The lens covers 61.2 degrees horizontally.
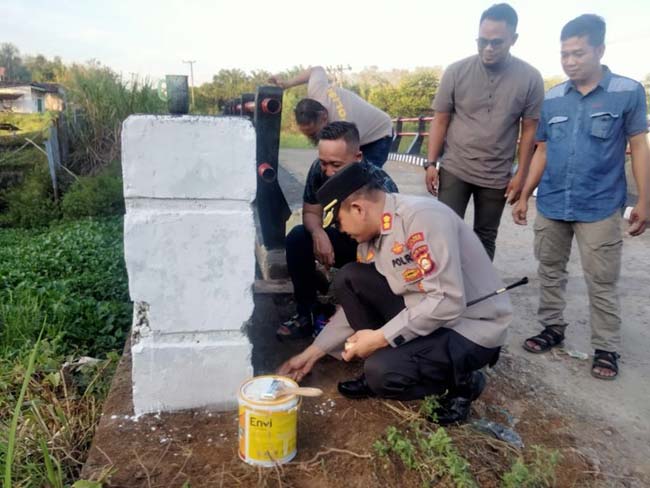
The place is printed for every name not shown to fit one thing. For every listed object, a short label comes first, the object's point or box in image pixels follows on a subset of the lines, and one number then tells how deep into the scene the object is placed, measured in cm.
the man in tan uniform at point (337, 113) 315
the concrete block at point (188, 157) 187
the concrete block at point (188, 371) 207
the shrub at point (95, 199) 734
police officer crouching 203
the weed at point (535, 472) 180
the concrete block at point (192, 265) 195
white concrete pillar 190
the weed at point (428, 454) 179
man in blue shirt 284
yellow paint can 180
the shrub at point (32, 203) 771
